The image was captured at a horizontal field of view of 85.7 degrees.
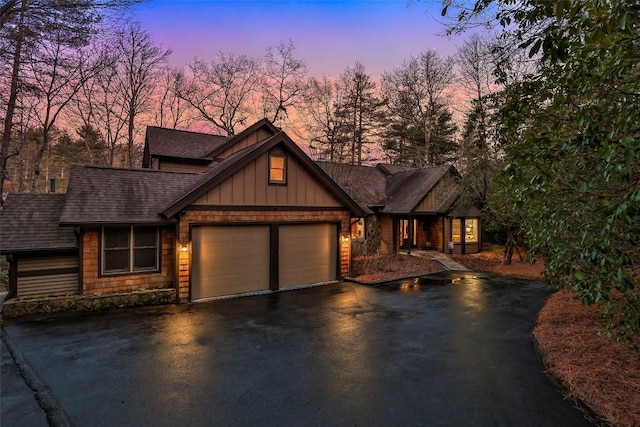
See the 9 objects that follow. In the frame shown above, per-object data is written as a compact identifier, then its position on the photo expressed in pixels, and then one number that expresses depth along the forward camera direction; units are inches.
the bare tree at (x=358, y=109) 1141.7
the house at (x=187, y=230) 372.5
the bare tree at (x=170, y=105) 1040.8
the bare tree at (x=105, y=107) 873.5
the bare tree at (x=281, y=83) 1074.7
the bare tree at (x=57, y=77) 624.8
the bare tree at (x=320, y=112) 1024.2
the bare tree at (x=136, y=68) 933.2
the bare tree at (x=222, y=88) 1077.1
